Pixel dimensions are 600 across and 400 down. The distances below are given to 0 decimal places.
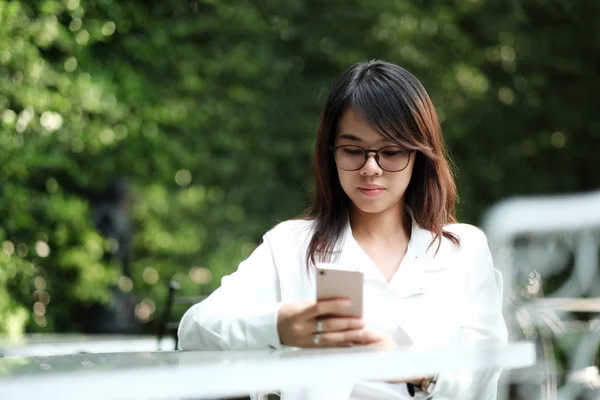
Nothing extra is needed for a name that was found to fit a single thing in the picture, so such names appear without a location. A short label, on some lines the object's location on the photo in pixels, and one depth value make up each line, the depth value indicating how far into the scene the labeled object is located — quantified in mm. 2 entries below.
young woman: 2989
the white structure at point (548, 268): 2503
